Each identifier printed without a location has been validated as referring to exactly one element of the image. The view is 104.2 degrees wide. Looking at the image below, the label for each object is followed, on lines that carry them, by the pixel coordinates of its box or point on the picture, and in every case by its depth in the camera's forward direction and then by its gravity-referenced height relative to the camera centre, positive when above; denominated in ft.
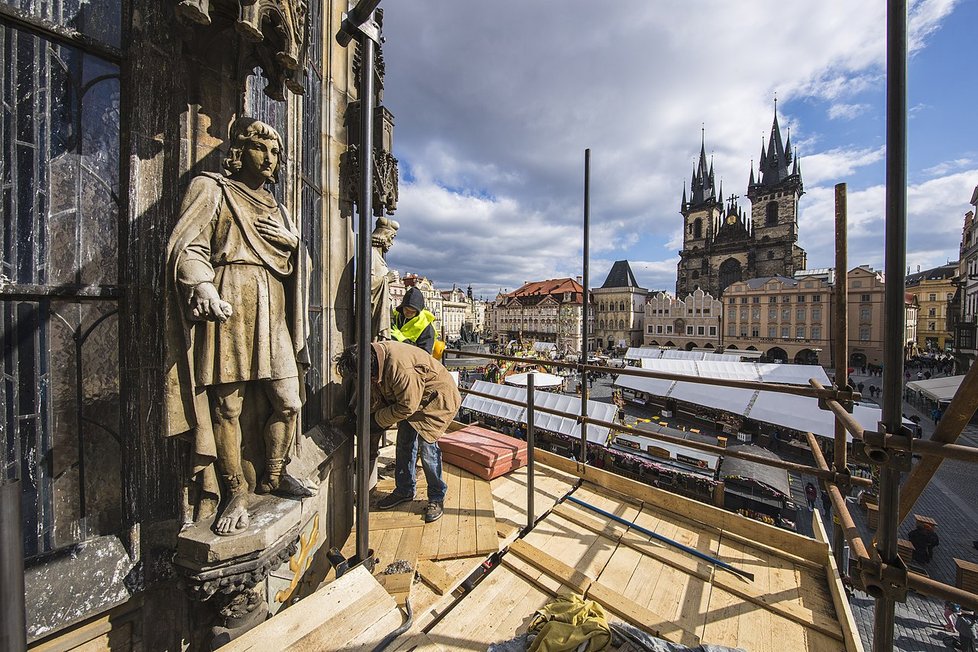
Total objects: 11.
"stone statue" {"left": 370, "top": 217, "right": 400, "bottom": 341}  12.48 +1.25
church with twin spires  187.73 +47.86
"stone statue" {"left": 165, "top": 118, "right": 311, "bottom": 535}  6.44 -0.09
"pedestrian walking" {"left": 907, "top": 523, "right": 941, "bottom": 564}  29.25 -17.15
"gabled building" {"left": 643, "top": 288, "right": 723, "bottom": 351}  173.27 +0.97
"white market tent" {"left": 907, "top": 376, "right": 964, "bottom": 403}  62.05 -11.59
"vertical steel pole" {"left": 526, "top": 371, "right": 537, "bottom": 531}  11.26 -3.89
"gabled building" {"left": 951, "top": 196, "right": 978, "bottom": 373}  94.53 +6.18
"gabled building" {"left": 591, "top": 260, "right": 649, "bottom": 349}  202.59 +6.67
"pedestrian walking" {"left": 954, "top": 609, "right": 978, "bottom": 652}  20.85 -17.06
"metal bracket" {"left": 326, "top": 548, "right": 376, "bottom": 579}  8.61 -5.54
